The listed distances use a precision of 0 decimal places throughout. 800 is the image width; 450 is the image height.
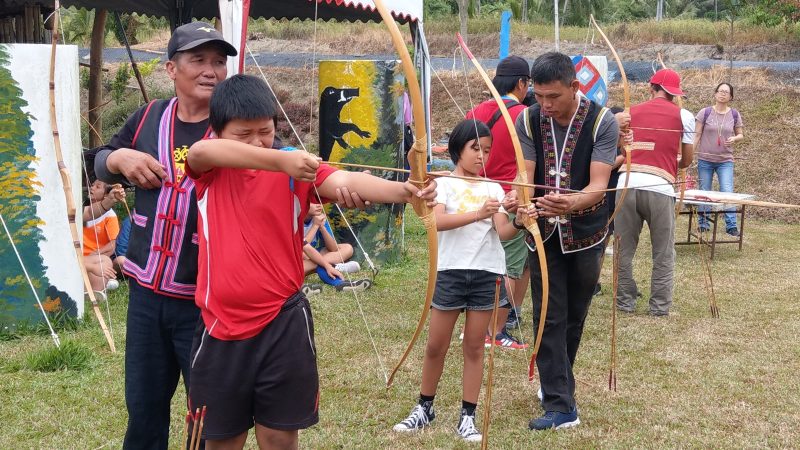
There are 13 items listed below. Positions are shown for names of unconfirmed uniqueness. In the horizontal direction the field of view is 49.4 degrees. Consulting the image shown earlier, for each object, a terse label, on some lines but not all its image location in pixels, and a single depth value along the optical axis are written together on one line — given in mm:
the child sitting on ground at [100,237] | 6598
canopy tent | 10023
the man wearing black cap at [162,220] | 2742
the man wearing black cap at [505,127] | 5340
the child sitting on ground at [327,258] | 7289
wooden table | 9195
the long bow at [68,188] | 4605
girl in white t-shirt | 3975
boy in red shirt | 2486
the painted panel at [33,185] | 5590
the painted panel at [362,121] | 7820
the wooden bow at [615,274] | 4471
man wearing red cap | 6691
